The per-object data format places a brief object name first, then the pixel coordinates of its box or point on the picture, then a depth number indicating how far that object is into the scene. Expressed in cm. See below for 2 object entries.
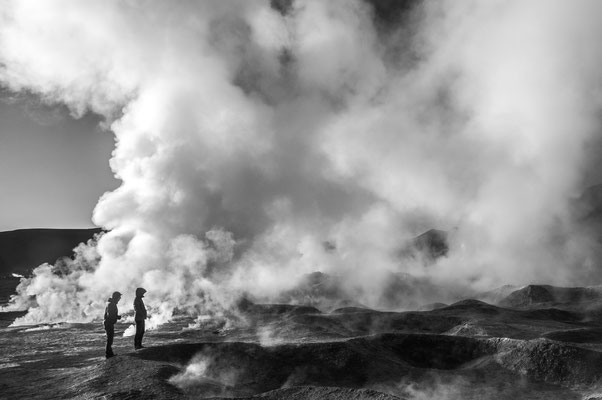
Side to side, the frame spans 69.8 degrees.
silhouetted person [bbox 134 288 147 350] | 1949
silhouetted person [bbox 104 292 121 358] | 1897
